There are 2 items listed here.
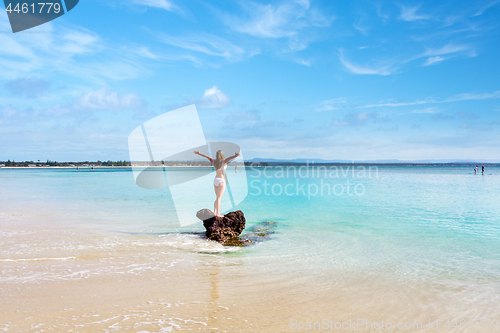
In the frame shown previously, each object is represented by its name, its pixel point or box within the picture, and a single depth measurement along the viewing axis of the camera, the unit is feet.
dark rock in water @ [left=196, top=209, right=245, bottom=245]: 30.40
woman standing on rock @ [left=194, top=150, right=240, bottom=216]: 29.19
